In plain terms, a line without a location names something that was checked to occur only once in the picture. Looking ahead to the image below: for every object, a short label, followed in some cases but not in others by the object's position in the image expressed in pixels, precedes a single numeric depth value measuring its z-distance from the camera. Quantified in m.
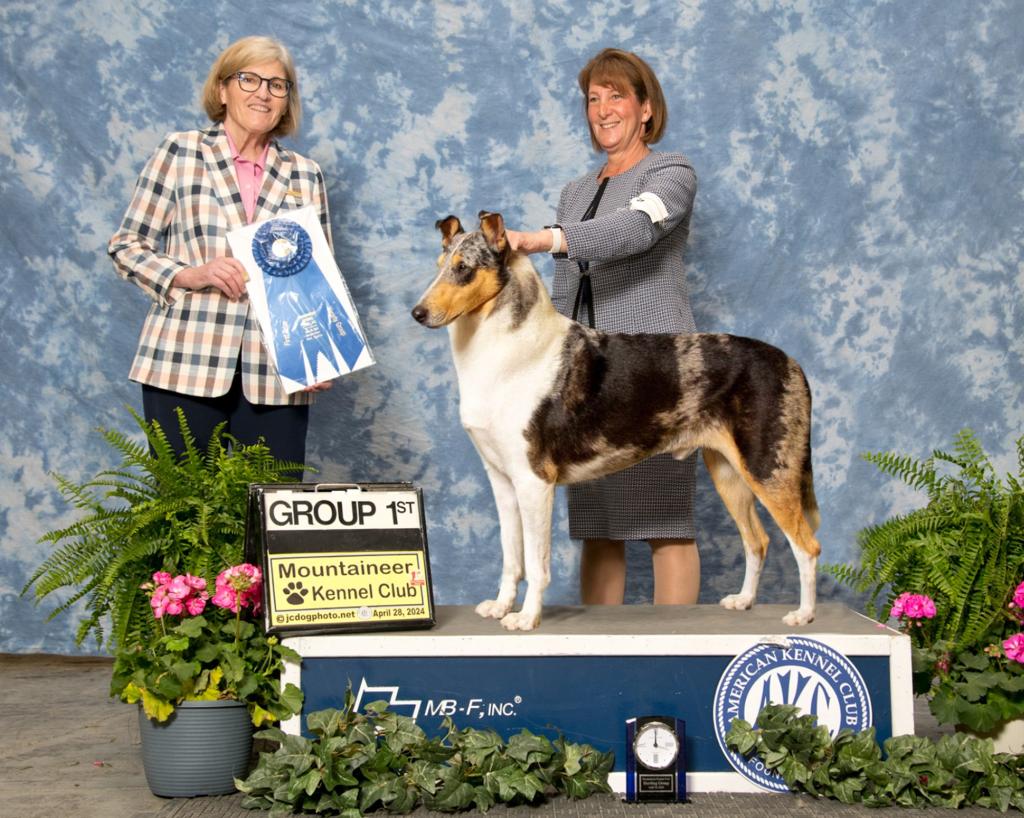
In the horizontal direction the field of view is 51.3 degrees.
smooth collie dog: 2.87
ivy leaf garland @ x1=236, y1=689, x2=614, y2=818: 2.57
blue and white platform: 2.74
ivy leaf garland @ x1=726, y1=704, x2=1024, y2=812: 2.64
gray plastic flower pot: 2.72
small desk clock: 2.66
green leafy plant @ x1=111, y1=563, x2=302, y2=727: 2.70
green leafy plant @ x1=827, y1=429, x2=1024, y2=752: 2.85
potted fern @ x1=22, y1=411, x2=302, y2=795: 2.72
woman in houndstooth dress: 3.47
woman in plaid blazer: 3.26
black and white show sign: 2.77
